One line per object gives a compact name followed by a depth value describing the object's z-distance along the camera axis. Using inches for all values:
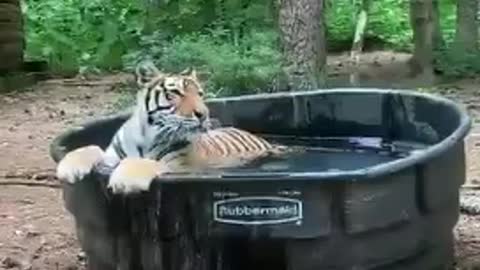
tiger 150.9
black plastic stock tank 135.6
